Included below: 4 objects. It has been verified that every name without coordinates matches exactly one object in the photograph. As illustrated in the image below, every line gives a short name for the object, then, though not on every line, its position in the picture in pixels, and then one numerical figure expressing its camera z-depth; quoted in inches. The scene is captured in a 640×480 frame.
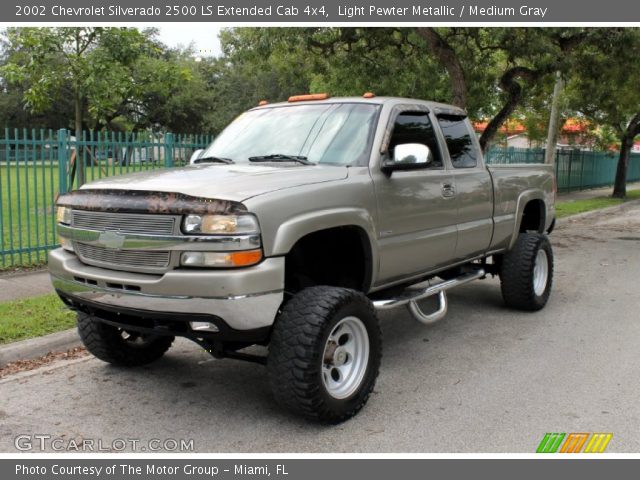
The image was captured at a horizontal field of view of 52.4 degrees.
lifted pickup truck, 144.0
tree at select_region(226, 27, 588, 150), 492.7
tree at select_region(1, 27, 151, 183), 423.5
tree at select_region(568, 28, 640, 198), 515.8
